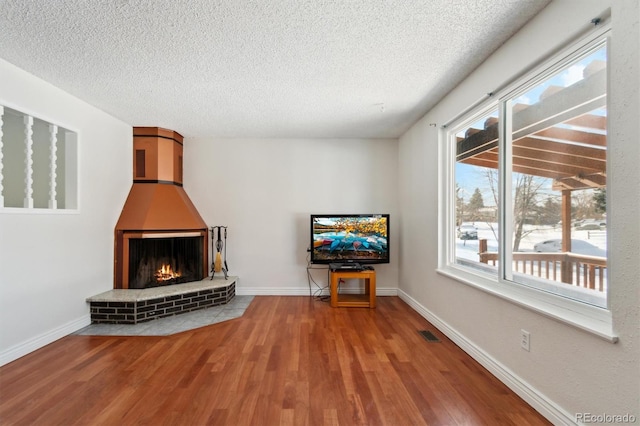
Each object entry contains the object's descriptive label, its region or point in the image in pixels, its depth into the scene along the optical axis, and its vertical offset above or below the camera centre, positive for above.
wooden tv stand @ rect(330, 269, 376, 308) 3.59 -0.96
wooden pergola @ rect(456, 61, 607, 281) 1.45 +0.46
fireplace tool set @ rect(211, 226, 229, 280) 4.03 -0.59
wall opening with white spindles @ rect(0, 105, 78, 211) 2.43 +0.47
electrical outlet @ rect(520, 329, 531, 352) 1.72 -0.79
